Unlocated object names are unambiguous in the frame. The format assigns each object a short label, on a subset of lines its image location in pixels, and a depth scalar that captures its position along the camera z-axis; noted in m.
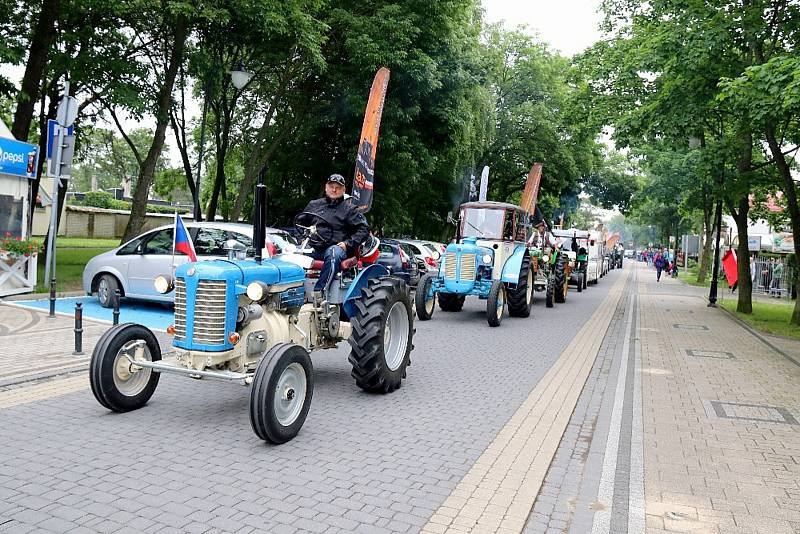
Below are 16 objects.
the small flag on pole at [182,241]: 5.98
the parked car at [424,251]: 20.03
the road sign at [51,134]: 10.84
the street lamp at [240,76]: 15.88
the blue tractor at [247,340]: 5.20
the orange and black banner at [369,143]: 17.94
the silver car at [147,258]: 11.35
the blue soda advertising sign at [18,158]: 12.62
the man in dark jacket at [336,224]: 6.77
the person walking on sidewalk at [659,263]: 37.91
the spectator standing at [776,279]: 27.81
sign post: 10.77
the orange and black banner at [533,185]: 25.02
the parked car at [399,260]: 16.77
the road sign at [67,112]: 10.75
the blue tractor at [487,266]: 13.94
